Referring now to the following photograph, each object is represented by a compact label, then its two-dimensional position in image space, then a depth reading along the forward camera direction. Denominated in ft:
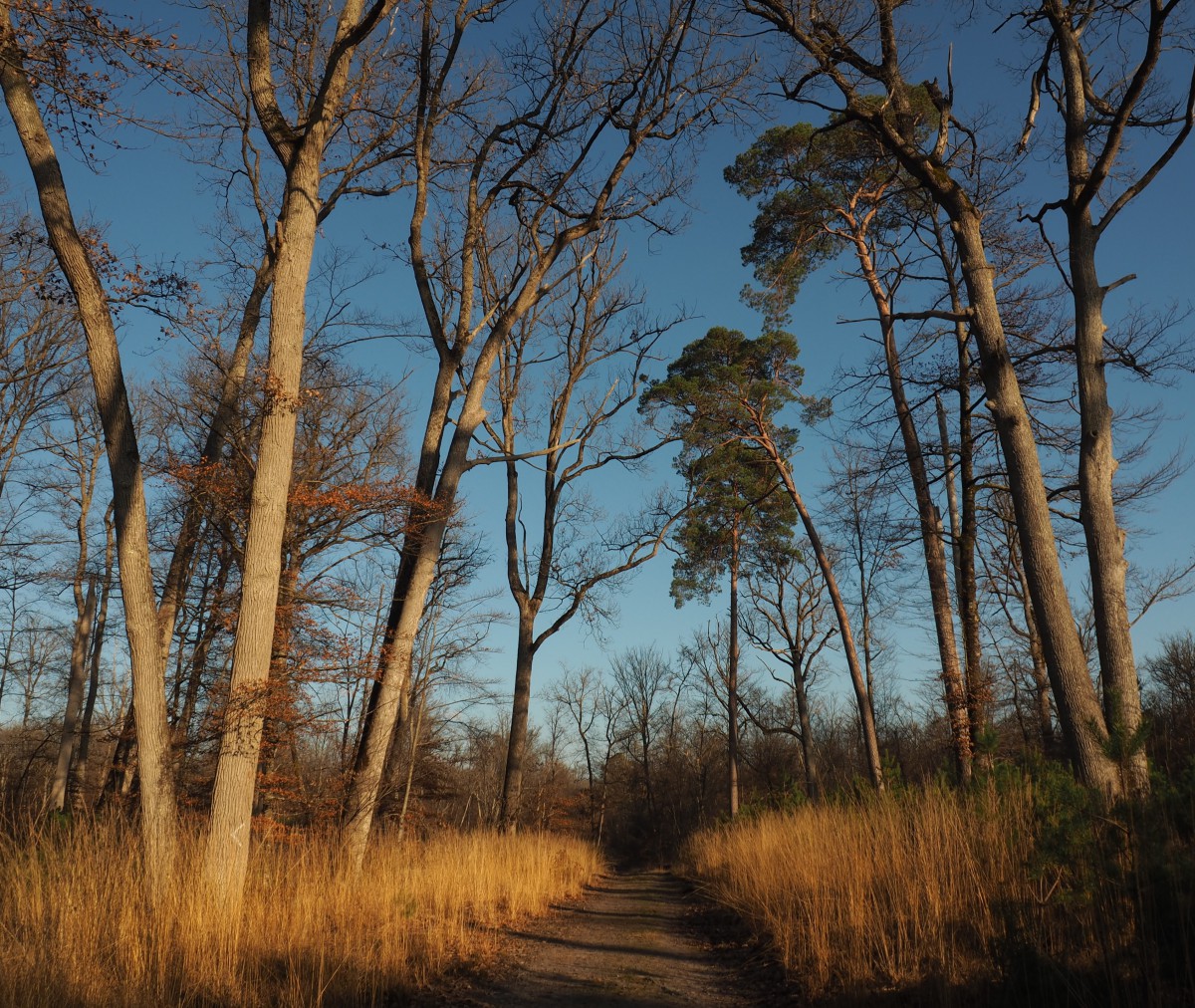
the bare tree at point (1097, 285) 23.49
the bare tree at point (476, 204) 32.94
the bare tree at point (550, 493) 52.13
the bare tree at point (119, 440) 20.16
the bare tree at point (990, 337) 20.98
